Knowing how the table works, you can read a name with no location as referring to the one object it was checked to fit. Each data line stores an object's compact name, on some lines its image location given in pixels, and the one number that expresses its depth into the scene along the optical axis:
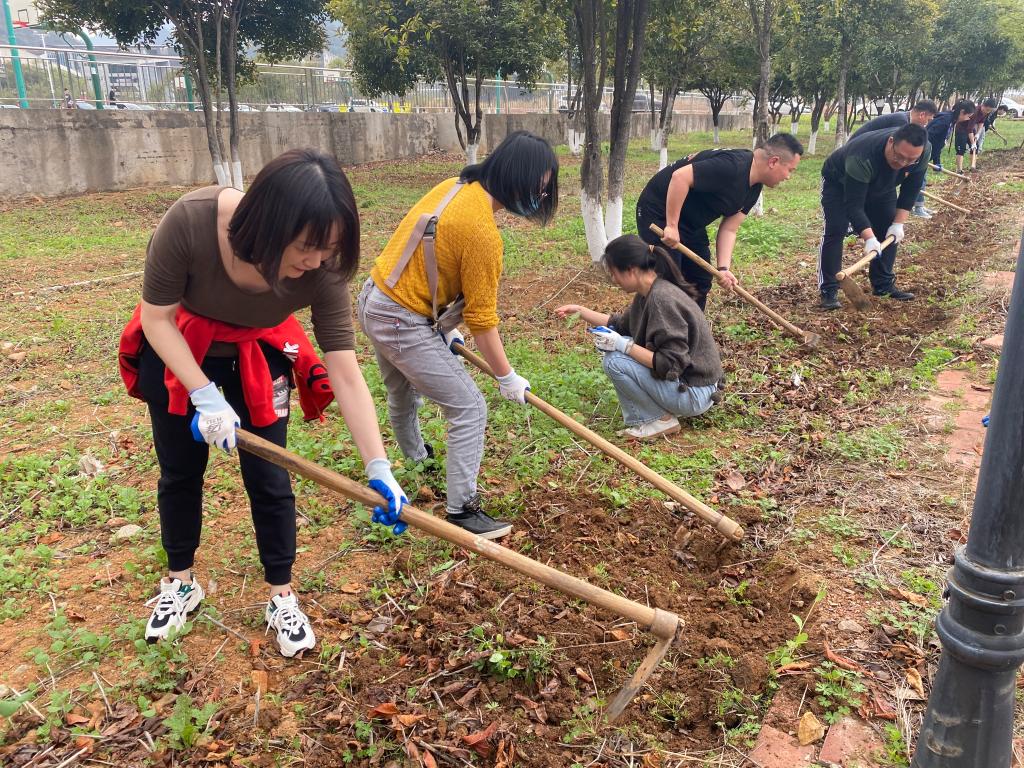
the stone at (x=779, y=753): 2.04
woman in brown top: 1.84
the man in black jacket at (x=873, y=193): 6.06
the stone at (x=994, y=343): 5.11
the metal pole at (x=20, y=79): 12.23
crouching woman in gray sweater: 4.03
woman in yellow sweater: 2.79
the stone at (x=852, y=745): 2.03
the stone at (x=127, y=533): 3.26
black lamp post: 1.54
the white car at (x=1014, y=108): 36.11
